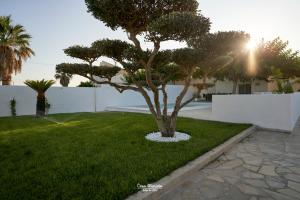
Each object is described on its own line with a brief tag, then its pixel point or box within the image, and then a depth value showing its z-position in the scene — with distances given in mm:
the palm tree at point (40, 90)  11312
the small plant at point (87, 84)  18450
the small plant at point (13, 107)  11797
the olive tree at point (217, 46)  4973
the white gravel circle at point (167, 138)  5507
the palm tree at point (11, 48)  14918
